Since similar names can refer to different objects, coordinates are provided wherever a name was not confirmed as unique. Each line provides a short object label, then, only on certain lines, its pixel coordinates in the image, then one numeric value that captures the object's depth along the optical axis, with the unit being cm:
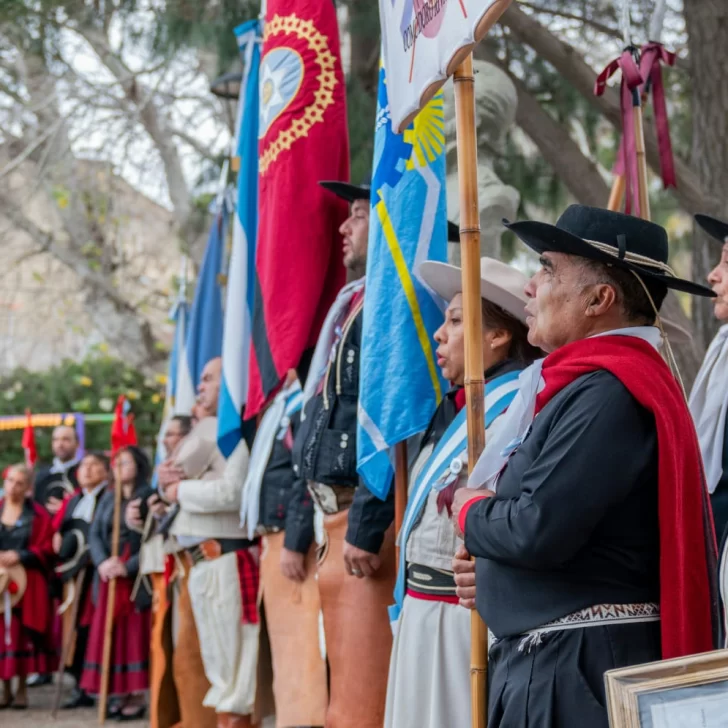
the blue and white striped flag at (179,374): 870
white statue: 532
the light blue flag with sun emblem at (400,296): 402
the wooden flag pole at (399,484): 403
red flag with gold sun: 528
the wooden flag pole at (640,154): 440
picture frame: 192
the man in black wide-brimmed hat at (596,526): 245
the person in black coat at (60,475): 1072
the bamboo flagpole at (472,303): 297
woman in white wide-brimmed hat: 342
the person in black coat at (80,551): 922
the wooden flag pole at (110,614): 831
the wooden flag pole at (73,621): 911
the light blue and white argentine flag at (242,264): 604
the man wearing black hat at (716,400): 355
